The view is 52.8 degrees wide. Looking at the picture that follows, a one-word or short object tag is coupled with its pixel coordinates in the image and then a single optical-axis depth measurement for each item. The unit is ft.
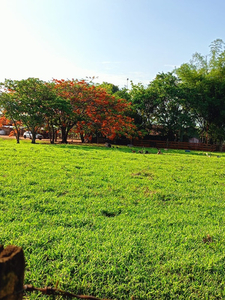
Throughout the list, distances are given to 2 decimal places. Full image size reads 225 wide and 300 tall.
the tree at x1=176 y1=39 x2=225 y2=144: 71.10
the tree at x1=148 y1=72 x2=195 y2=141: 71.53
